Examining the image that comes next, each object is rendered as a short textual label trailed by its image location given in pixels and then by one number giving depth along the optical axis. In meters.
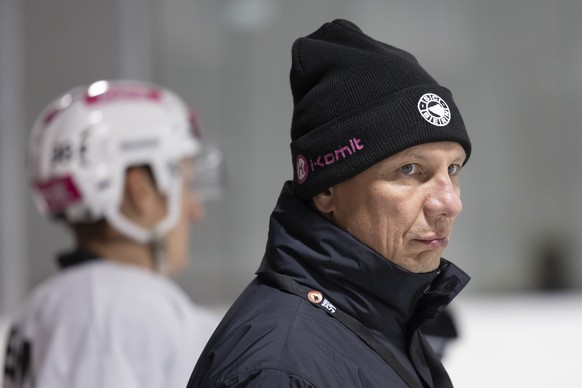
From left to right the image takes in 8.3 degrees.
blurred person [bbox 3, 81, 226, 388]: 5.04
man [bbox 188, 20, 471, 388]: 4.32
